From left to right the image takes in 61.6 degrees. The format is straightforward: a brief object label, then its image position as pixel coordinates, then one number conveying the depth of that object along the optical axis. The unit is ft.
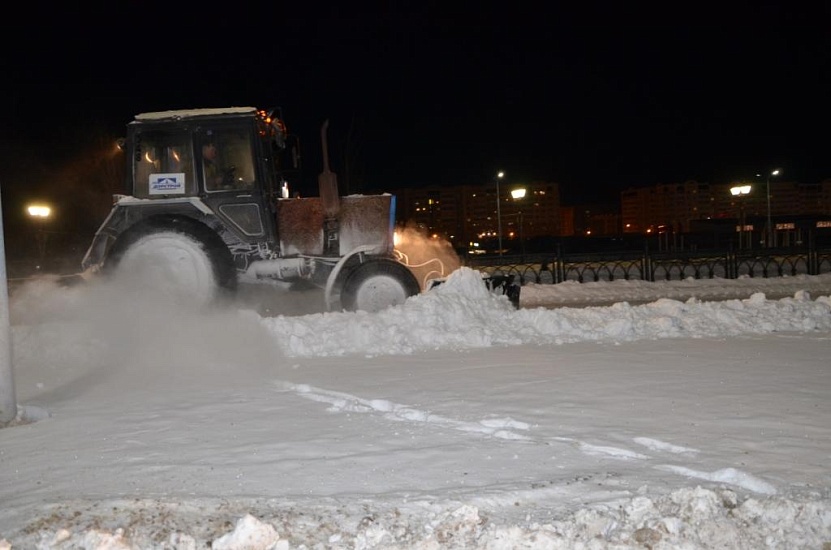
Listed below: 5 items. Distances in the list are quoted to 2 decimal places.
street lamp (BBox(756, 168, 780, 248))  107.32
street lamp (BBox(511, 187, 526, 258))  99.18
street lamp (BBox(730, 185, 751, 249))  107.55
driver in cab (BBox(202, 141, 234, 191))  33.73
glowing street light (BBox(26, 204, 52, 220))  60.44
